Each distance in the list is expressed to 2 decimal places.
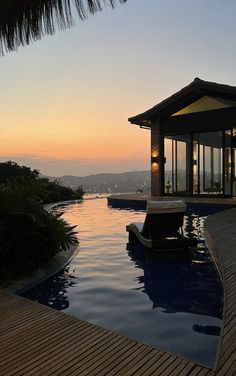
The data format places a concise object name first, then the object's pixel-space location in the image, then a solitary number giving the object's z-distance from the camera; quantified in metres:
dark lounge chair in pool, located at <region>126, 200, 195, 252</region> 7.48
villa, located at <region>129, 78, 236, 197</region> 18.42
